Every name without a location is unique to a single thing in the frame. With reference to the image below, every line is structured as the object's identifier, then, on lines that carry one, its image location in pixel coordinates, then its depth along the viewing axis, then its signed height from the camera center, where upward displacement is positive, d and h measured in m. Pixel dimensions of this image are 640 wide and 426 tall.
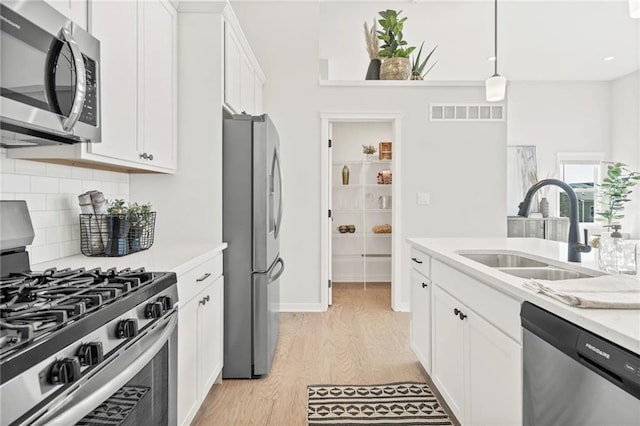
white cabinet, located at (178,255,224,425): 1.76 -0.63
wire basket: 1.98 -0.14
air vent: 4.30 +1.03
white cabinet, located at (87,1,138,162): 1.72 +0.60
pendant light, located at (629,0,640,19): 1.70 +0.86
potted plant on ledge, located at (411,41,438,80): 4.49 +1.54
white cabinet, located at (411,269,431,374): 2.41 -0.70
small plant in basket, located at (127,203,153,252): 2.09 -0.10
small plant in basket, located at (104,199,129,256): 1.98 -0.13
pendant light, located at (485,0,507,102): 3.03 +0.92
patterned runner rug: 2.14 -1.12
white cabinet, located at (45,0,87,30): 1.44 +0.74
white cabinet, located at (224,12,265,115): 2.71 +1.07
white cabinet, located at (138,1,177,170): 2.12 +0.70
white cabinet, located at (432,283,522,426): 1.39 -0.65
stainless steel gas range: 0.80 -0.33
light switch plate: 4.32 +0.07
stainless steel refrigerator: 2.59 -0.20
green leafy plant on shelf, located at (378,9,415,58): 4.12 +1.80
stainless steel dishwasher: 0.86 -0.42
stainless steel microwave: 1.16 +0.42
